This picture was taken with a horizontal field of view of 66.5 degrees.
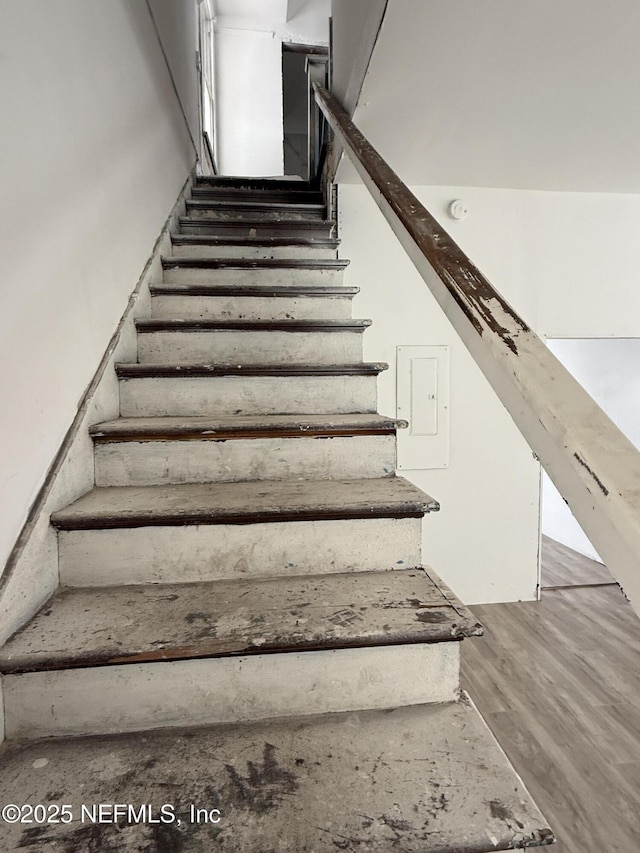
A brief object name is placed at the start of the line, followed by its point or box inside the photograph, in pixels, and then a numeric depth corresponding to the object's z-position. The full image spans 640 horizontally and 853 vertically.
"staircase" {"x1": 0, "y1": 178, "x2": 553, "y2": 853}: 0.68
